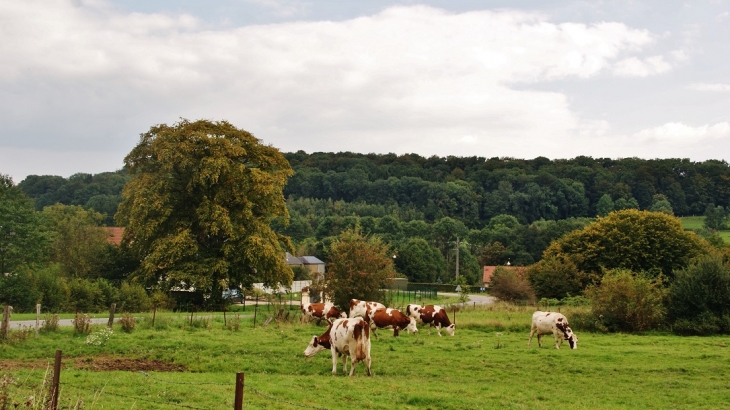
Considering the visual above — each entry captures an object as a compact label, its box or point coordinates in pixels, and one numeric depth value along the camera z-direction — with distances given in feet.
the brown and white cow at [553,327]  75.97
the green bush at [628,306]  97.76
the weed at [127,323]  76.54
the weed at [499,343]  74.28
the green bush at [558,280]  150.30
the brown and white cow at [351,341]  55.26
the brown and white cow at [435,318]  90.27
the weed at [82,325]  73.20
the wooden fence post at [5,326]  65.51
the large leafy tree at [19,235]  126.21
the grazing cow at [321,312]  95.14
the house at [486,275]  285.29
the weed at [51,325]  73.61
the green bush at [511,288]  149.89
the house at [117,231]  237.72
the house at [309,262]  284.20
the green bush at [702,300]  97.14
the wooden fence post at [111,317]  76.28
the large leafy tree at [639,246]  155.43
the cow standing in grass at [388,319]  83.76
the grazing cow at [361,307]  88.53
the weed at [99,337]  67.00
